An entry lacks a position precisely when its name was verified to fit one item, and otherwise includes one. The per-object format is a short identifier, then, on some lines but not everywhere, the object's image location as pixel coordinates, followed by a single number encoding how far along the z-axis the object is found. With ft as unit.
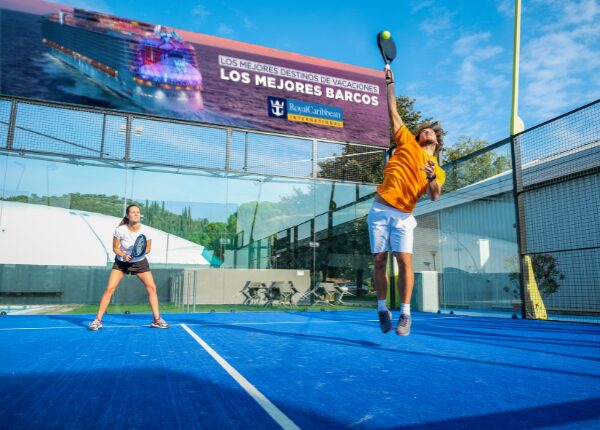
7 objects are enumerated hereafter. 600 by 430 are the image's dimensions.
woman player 16.93
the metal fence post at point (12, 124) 28.55
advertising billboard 28.35
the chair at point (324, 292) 34.45
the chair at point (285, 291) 33.06
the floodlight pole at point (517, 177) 23.58
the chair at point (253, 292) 32.63
